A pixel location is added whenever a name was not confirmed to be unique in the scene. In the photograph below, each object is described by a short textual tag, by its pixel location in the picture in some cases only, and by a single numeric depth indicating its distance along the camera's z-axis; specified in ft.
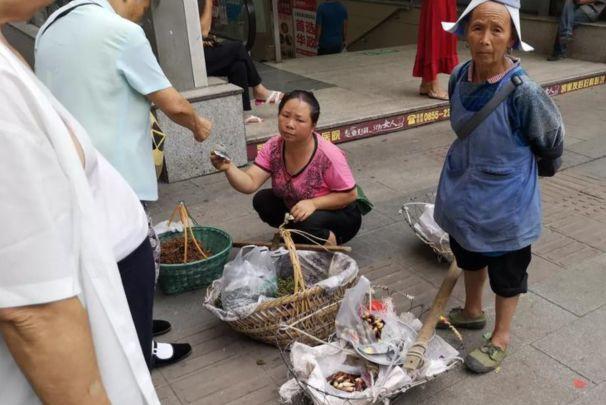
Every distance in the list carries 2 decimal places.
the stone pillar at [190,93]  15.26
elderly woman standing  7.41
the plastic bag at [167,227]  11.09
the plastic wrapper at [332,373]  7.13
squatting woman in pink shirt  10.12
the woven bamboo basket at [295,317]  8.54
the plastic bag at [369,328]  7.71
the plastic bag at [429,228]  11.35
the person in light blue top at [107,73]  6.95
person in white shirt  3.07
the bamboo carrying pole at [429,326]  7.67
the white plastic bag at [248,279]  9.05
